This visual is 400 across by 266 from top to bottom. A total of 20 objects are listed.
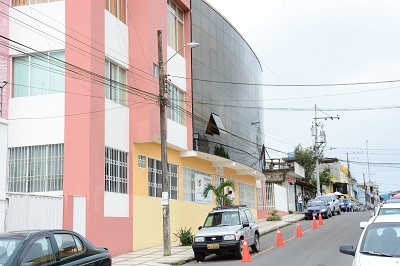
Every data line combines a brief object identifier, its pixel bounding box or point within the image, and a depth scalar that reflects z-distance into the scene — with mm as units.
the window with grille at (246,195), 35538
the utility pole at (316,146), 47888
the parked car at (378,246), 7447
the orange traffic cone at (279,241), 19719
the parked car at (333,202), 38312
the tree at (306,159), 61531
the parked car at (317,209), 34781
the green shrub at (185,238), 21409
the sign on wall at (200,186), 27606
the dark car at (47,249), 7270
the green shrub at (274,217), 34250
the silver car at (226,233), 16094
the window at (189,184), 26094
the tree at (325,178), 66062
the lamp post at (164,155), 17641
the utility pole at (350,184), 83062
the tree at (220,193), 25481
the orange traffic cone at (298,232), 23328
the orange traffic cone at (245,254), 15496
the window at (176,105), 24500
